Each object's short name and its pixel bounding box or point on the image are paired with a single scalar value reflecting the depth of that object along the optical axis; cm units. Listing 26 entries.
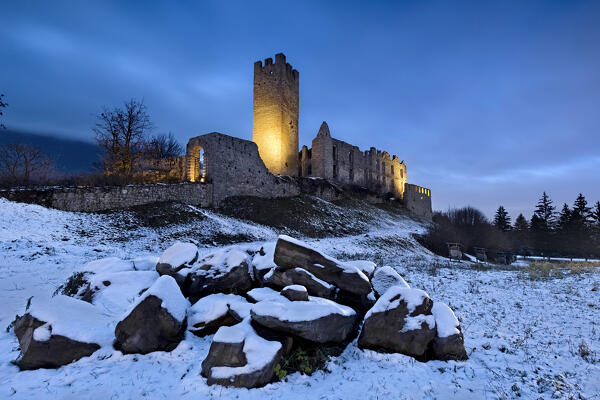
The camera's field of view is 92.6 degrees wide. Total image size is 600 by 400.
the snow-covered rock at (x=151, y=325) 522
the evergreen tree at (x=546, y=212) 5328
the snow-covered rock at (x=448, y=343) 546
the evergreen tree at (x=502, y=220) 6450
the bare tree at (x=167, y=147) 3334
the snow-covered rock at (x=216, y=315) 585
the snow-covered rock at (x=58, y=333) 467
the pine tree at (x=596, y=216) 4662
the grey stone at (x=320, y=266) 682
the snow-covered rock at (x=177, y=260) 734
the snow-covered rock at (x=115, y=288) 627
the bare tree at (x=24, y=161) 2081
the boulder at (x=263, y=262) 743
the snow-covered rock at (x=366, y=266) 805
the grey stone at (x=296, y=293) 584
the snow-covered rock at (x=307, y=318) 514
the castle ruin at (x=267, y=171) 1895
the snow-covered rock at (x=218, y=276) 710
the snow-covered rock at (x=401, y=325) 555
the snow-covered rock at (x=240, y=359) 441
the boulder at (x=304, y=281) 644
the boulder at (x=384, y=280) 750
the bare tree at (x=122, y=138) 2652
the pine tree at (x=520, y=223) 6193
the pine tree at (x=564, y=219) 4832
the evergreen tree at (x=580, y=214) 4672
